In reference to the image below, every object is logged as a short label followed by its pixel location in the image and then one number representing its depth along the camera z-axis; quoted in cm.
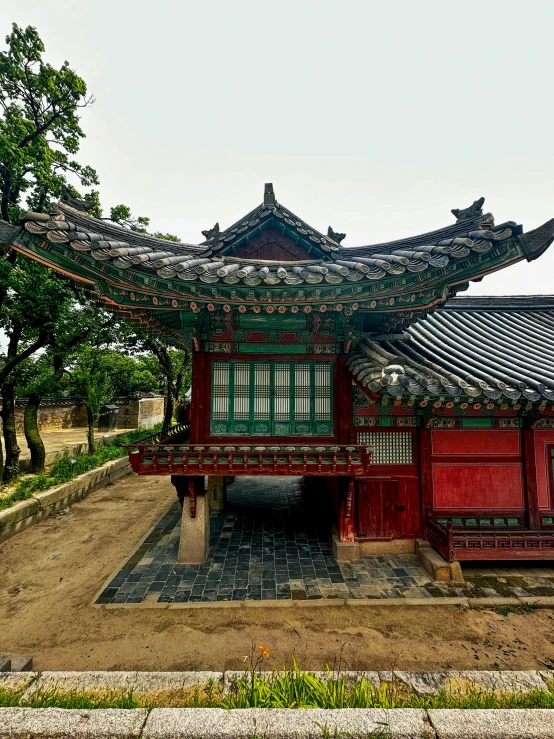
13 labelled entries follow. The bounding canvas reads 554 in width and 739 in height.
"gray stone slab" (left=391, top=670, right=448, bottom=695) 385
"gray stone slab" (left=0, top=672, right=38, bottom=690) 371
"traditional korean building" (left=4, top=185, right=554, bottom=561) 627
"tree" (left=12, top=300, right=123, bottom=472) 1322
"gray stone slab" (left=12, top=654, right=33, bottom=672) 482
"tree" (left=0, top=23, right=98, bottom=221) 1076
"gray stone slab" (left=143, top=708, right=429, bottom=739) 286
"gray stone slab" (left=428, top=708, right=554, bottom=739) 285
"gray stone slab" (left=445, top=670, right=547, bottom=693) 368
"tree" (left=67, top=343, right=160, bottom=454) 1775
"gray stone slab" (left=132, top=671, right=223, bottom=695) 376
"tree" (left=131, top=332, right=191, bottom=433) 2272
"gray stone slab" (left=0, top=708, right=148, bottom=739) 288
